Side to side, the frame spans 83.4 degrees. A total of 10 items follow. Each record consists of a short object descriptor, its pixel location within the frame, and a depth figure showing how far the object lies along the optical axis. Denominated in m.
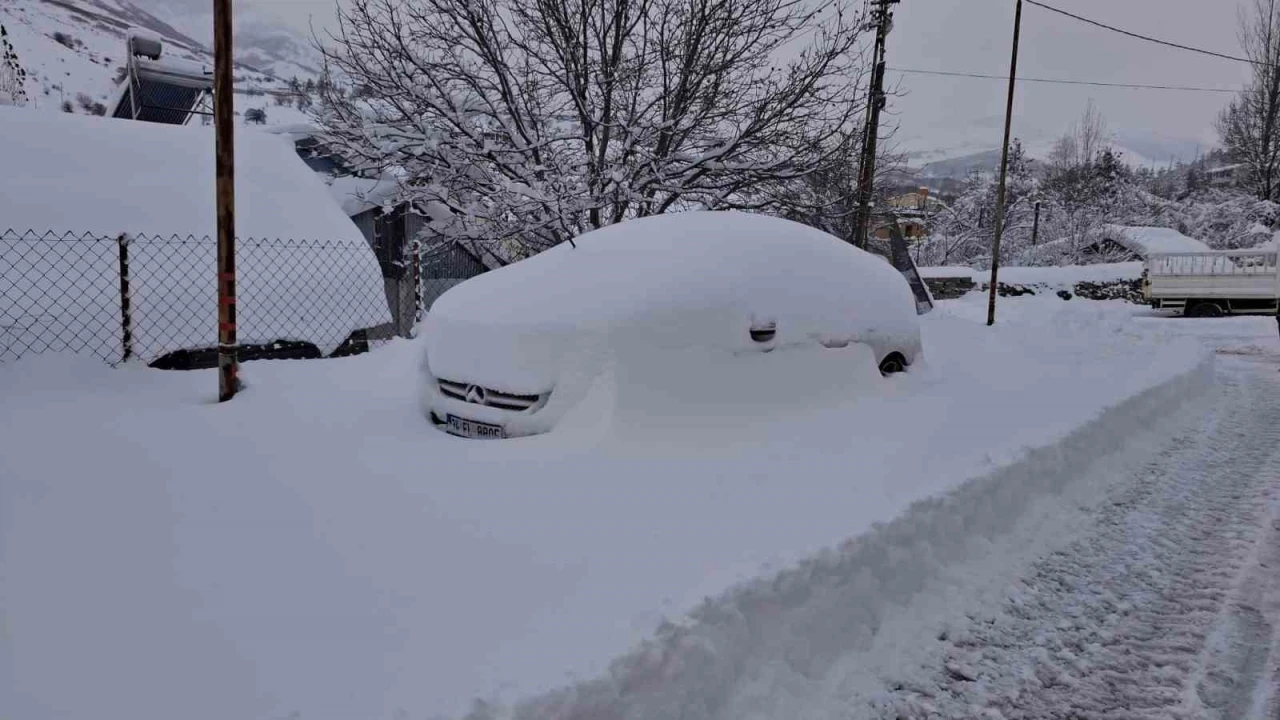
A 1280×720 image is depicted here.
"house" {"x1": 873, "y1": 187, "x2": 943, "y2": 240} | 40.59
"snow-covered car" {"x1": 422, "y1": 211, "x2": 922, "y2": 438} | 3.87
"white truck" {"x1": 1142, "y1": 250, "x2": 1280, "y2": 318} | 17.84
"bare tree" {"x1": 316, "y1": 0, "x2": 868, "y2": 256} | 8.95
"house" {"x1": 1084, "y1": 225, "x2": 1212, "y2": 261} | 26.00
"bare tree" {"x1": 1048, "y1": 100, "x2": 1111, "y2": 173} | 44.06
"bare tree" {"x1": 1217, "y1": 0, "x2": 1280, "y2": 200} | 28.97
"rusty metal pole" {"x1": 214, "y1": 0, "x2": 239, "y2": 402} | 4.54
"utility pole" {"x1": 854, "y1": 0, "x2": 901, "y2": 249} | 12.23
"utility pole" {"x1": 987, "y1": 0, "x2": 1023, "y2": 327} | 14.66
